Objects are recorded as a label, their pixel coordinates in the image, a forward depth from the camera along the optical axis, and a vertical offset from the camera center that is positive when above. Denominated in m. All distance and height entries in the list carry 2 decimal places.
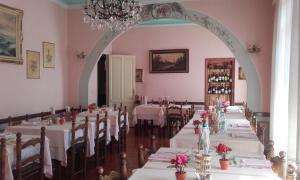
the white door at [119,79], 9.70 +0.07
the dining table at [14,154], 3.19 -0.85
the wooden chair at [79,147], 4.41 -1.01
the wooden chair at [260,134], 4.10 -0.72
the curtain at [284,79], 3.66 +0.05
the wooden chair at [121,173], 2.08 -0.64
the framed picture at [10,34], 5.36 +0.84
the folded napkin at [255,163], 2.54 -0.69
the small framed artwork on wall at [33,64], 6.15 +0.34
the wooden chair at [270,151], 2.94 -0.67
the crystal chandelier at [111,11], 4.83 +1.13
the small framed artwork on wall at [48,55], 6.75 +0.59
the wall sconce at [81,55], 7.61 +0.65
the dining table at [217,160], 2.28 -0.70
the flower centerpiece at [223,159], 2.44 -0.62
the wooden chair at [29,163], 3.16 -0.92
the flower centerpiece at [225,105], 6.41 -0.49
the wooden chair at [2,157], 2.92 -0.73
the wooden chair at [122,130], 6.55 -1.05
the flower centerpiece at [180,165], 2.06 -0.57
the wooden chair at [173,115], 8.23 -0.91
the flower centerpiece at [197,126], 4.02 -0.60
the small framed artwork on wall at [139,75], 10.31 +0.21
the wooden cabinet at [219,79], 9.60 +0.08
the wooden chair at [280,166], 2.43 -0.68
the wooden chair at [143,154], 2.72 -0.69
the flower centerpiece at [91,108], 6.61 -0.58
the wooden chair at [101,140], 5.14 -1.04
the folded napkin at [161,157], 2.76 -0.70
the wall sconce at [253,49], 6.43 +0.69
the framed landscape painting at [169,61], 9.90 +0.67
